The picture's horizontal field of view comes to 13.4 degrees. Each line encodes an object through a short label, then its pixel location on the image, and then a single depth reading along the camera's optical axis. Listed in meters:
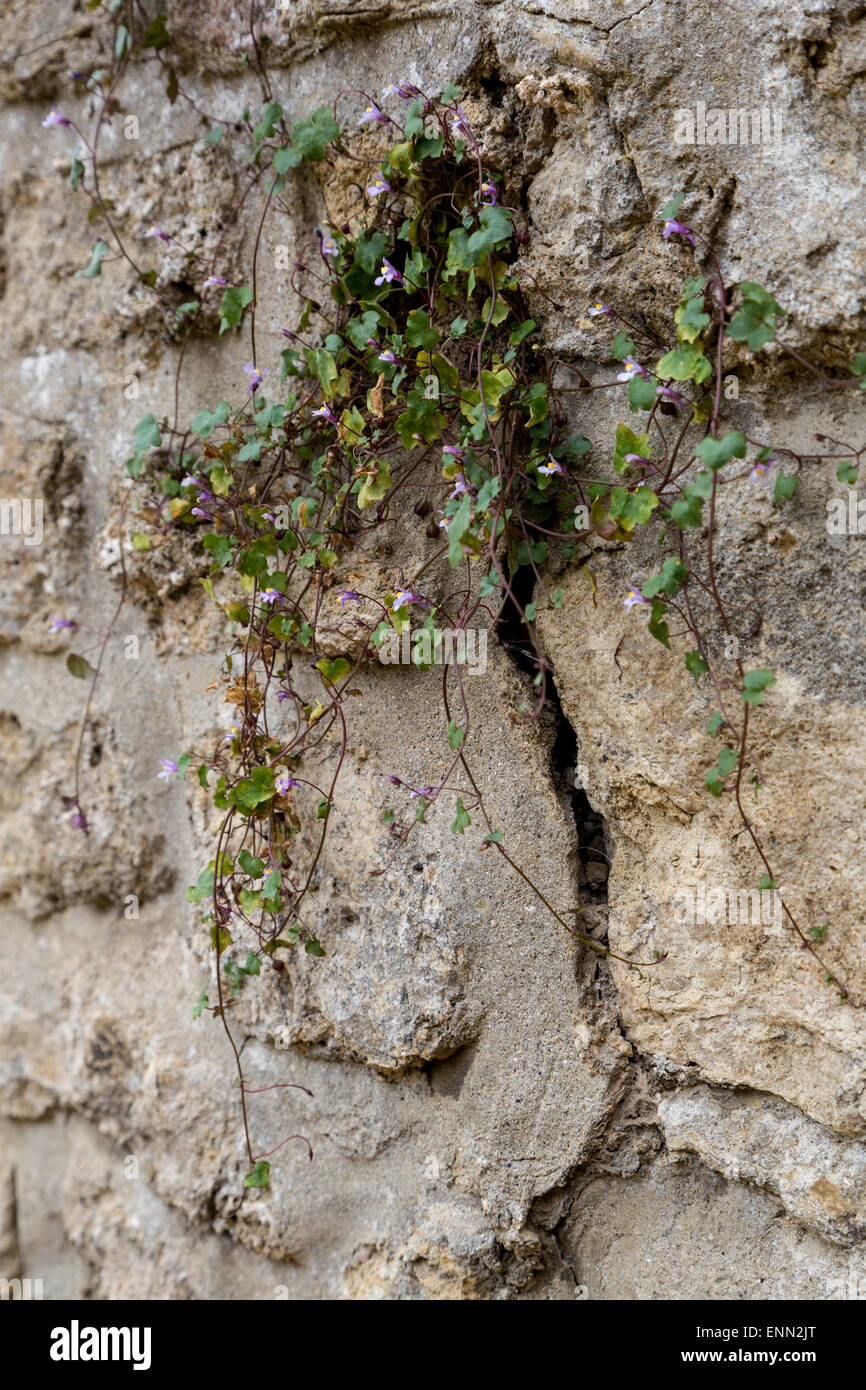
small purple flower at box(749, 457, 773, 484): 1.37
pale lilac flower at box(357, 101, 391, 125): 1.44
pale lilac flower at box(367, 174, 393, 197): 1.43
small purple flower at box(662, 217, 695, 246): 1.38
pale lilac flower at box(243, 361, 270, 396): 1.49
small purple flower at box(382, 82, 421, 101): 1.42
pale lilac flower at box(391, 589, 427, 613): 1.44
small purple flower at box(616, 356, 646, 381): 1.39
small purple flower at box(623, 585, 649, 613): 1.39
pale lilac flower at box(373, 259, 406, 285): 1.43
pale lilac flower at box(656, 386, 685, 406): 1.39
